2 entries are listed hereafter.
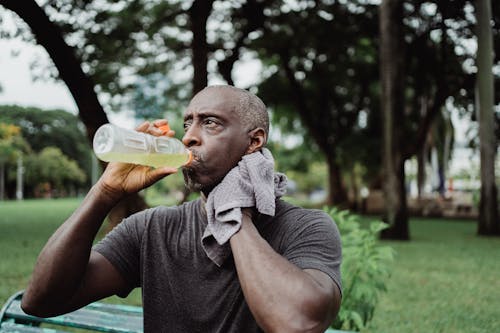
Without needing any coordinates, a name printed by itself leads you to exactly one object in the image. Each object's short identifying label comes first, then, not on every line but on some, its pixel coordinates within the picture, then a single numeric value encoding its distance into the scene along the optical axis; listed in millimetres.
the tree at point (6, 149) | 14836
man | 1673
